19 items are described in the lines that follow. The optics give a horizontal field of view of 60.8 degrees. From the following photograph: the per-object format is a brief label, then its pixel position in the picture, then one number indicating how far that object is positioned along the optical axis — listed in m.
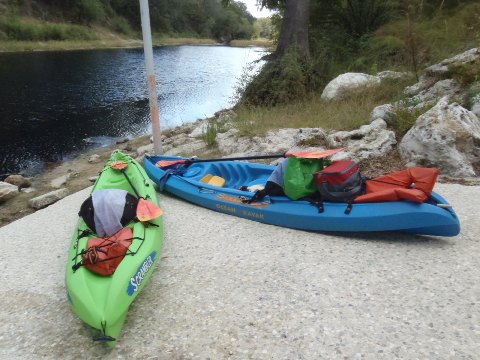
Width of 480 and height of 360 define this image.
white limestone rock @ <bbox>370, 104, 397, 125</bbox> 6.00
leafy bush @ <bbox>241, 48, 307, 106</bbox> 9.02
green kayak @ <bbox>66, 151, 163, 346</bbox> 2.56
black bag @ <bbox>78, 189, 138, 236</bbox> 3.53
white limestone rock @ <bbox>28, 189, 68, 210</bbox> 6.20
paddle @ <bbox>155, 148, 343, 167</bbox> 3.99
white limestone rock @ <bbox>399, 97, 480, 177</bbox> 4.78
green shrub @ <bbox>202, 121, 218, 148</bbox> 7.07
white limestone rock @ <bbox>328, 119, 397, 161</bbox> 5.37
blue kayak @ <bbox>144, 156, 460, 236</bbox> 3.41
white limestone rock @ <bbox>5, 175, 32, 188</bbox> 7.49
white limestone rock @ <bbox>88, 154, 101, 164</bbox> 8.77
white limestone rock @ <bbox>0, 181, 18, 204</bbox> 6.71
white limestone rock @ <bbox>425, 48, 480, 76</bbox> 6.38
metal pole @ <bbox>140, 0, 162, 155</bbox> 5.20
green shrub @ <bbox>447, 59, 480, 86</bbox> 6.04
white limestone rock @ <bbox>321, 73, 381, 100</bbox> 7.84
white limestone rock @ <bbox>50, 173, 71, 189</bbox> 7.30
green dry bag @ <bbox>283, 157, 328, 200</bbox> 3.95
